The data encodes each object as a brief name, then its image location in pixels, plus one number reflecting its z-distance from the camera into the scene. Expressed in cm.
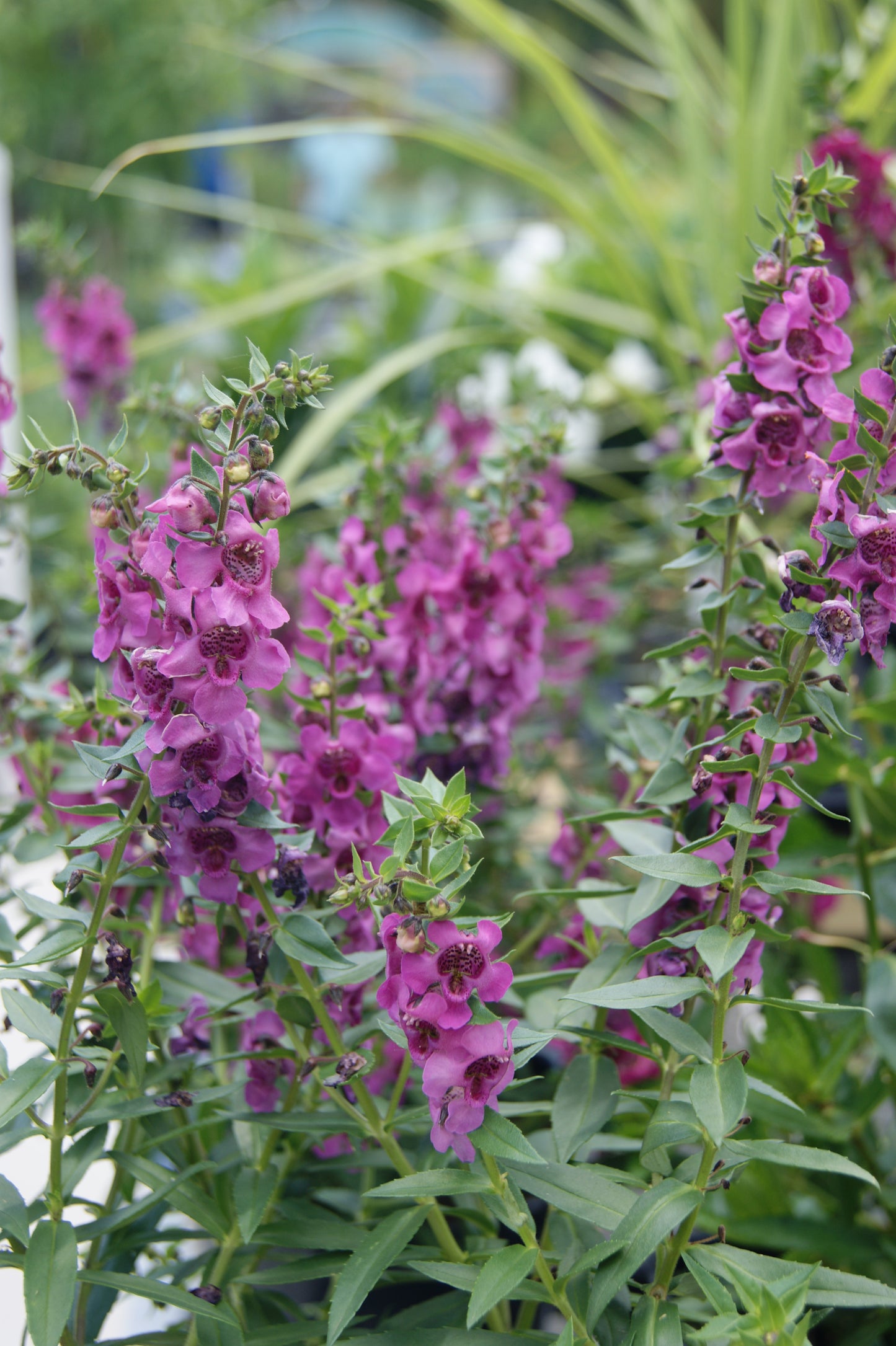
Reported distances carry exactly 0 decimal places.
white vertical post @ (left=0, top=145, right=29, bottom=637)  88
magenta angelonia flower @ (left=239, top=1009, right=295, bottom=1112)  65
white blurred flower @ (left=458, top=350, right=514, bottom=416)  109
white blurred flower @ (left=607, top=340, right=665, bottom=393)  164
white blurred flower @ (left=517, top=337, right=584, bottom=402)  139
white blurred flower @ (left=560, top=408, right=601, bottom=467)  126
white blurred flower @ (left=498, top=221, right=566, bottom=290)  185
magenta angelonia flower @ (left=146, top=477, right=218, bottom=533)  58
